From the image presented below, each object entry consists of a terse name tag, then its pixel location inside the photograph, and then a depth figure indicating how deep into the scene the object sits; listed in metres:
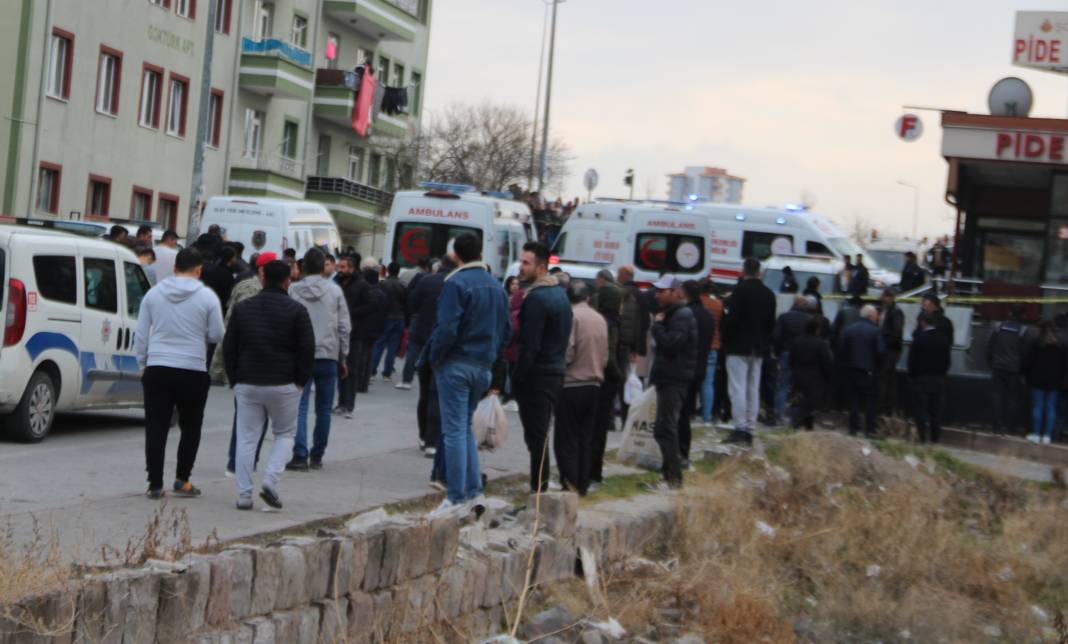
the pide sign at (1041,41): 32.09
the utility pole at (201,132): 30.62
